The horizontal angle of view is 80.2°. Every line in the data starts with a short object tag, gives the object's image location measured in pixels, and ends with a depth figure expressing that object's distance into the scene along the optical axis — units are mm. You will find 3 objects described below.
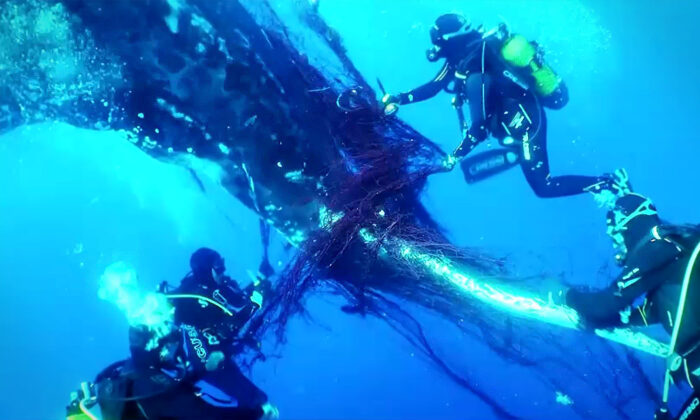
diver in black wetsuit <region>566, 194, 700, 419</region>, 2979
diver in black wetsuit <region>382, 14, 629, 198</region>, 4922
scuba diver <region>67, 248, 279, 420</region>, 3168
